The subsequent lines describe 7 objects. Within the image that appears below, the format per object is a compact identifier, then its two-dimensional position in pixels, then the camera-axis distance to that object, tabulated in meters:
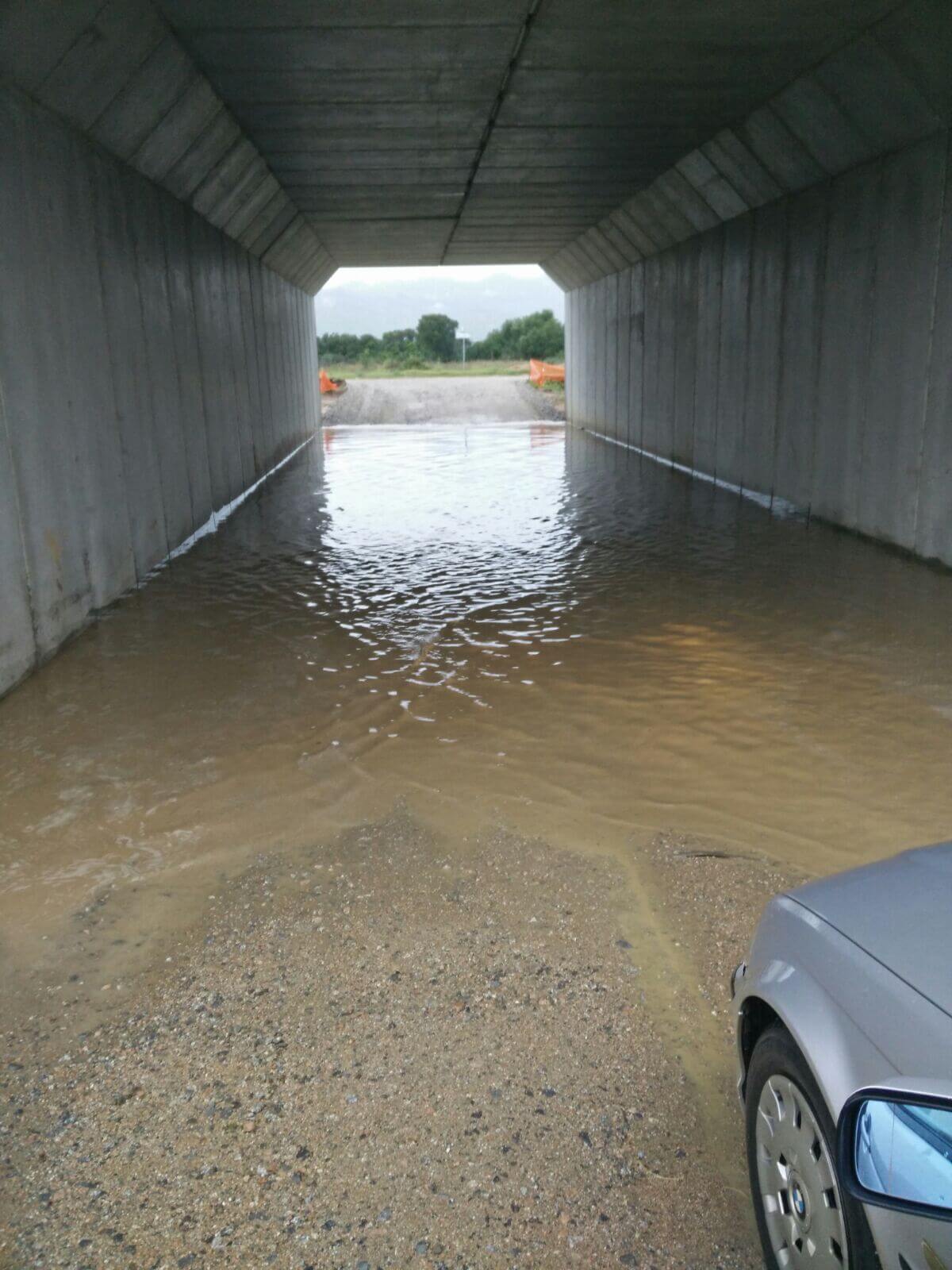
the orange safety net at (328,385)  38.06
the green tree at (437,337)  67.69
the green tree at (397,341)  67.45
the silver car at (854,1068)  1.55
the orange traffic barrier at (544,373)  38.59
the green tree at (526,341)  64.25
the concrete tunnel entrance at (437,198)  7.02
